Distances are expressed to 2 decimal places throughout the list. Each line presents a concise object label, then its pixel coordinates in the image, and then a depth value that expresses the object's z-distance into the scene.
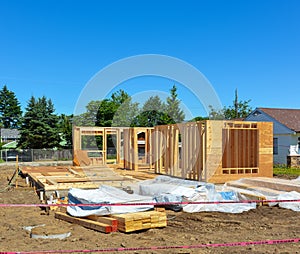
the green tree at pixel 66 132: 32.53
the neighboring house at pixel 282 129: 19.58
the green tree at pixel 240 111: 40.09
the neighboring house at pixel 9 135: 48.88
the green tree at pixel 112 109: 28.30
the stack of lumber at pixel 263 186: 7.39
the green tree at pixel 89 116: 31.37
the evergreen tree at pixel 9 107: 55.73
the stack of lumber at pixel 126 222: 4.71
